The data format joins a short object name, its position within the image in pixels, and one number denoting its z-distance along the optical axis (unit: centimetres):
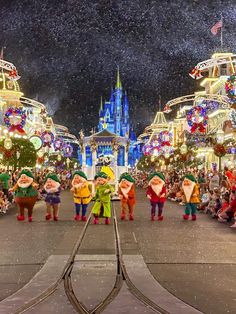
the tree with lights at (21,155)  2377
